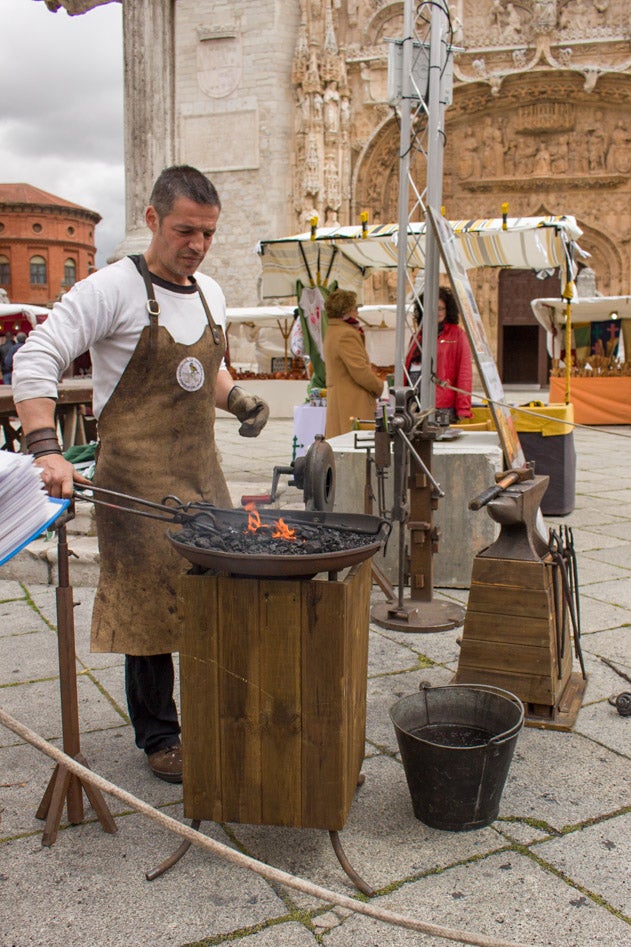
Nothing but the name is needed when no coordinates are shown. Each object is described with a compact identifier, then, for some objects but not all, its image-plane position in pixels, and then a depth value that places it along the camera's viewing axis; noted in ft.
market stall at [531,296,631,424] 47.88
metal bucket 7.93
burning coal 7.27
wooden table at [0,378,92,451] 25.66
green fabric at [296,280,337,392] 29.68
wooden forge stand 7.20
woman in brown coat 21.65
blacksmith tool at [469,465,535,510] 10.52
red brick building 195.42
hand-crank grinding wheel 8.61
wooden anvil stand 10.51
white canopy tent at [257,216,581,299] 25.76
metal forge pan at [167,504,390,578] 6.87
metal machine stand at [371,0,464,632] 14.48
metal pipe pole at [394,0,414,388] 18.66
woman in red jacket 21.15
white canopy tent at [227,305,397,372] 57.26
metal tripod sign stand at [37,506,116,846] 7.99
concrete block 16.76
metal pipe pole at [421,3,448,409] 17.58
